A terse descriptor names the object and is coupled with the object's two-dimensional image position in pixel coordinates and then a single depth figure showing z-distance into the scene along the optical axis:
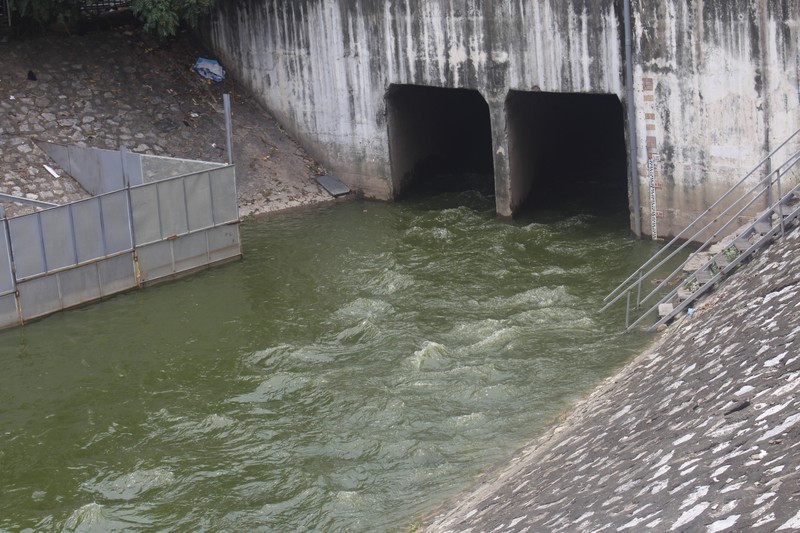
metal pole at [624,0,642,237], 22.72
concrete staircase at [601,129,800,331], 17.72
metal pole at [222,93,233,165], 24.47
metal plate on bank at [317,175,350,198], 28.92
